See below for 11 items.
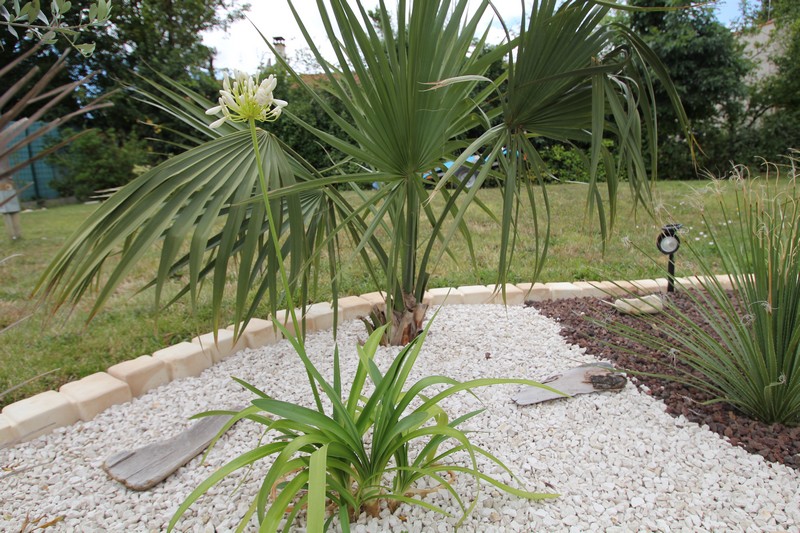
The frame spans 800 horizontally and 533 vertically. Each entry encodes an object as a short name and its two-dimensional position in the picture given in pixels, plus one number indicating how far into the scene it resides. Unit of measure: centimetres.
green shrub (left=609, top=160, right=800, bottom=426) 158
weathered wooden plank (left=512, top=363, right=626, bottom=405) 185
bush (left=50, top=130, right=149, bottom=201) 852
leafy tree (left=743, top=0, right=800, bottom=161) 991
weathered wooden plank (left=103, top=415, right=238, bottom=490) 148
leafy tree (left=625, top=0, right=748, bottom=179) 942
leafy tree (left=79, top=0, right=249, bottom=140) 959
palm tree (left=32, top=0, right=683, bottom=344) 128
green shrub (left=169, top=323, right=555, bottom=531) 108
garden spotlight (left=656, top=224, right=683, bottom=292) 237
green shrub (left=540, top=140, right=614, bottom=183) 850
